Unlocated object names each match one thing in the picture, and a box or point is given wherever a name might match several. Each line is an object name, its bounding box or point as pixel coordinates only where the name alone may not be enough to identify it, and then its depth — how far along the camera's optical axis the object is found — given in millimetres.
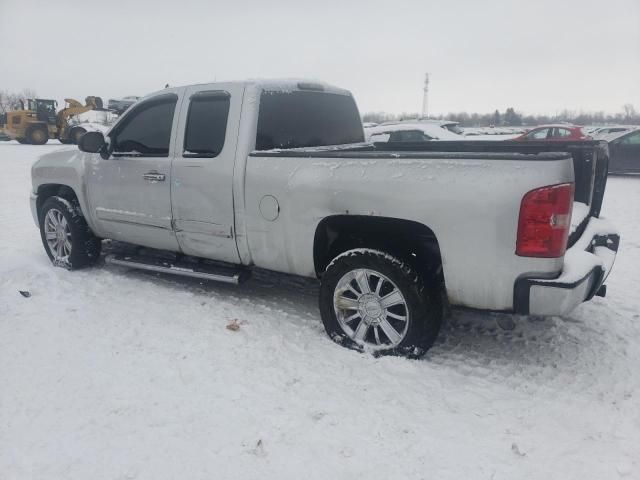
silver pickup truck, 2721
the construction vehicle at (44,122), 25516
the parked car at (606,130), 15838
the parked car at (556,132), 14883
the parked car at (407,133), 13010
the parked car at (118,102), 26212
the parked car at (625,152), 12758
